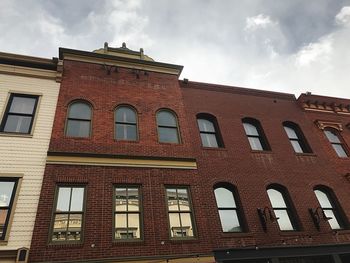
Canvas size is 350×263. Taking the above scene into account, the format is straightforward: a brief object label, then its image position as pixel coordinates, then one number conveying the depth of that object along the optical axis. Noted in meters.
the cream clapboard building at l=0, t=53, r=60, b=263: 8.14
